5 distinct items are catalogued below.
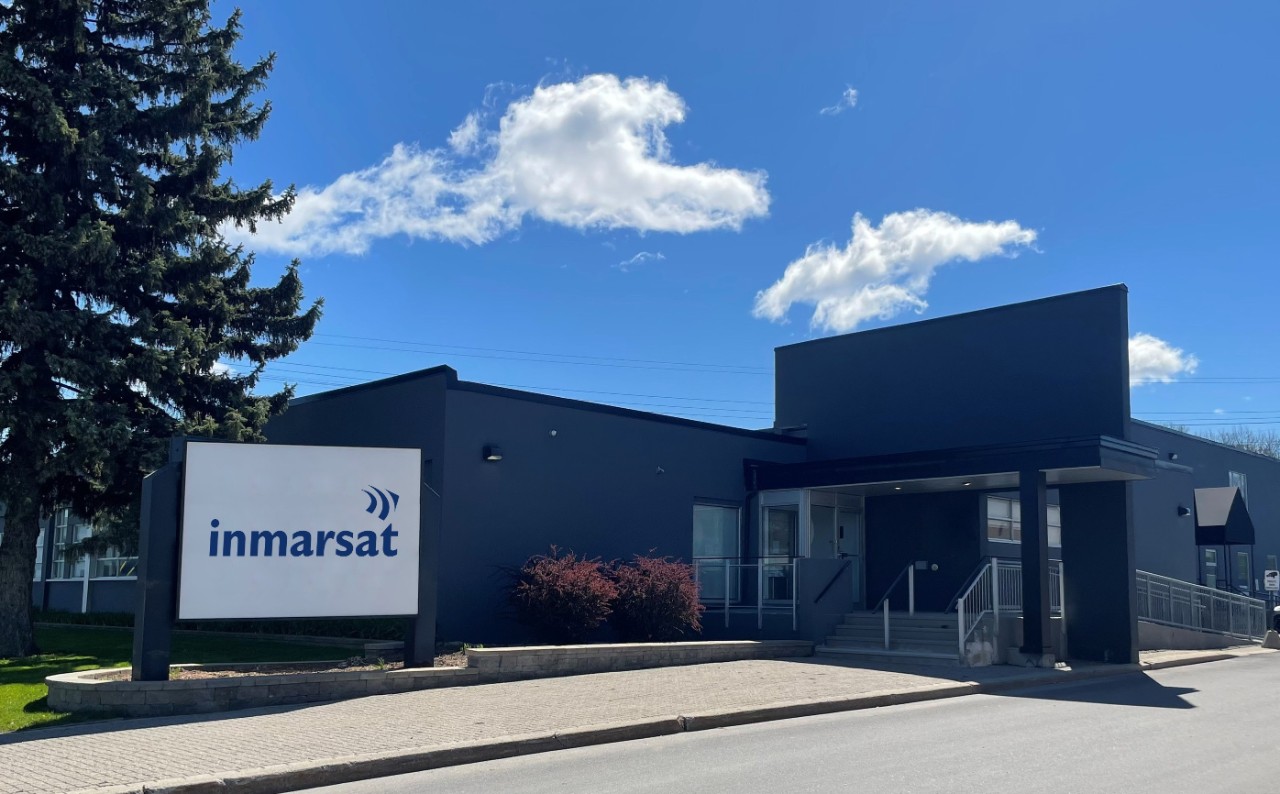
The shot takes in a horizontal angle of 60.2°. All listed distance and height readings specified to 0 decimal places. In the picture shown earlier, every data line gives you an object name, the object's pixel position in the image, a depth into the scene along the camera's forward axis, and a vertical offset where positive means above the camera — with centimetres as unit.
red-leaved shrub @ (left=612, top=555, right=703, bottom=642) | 1777 -99
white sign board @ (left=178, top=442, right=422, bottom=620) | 1262 +7
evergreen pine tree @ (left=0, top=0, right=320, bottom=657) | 1602 +428
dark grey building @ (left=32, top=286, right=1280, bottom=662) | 1800 +109
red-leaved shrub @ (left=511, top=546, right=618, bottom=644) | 1680 -92
